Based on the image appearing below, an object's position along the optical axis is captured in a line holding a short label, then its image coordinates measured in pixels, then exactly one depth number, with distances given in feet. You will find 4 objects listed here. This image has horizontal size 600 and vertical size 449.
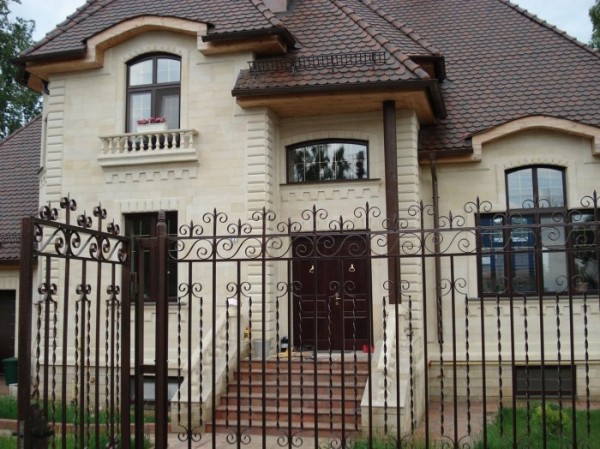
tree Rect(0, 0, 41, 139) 91.91
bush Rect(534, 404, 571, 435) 25.76
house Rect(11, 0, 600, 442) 40.81
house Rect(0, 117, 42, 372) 54.44
